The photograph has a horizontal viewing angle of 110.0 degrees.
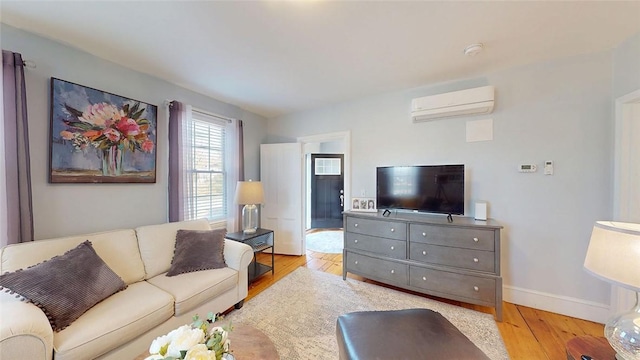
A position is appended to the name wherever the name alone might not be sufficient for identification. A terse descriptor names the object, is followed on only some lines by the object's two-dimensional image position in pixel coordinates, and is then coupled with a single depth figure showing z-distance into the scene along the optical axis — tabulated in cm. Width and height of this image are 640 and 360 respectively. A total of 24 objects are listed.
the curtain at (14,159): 160
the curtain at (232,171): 341
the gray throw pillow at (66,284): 130
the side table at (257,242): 279
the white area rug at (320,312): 175
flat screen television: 239
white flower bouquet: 81
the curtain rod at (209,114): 264
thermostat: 227
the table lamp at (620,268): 92
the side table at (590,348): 103
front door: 589
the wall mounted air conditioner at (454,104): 236
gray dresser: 210
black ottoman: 112
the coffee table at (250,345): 111
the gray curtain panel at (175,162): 263
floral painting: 189
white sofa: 115
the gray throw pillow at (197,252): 210
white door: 379
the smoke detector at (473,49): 193
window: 286
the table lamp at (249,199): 300
